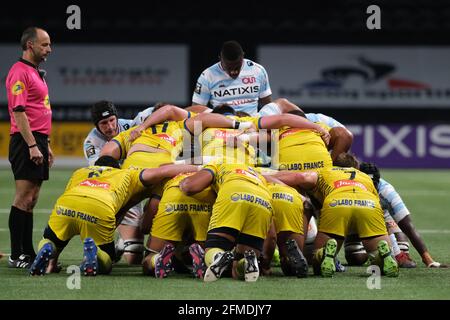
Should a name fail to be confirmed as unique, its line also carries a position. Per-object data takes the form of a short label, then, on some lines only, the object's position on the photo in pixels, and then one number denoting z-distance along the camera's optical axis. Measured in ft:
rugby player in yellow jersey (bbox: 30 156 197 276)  52.65
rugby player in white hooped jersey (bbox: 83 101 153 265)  62.95
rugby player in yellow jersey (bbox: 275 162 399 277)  55.31
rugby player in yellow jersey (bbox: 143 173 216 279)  54.49
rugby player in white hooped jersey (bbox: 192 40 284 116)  77.05
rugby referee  58.49
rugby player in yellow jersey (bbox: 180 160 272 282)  51.13
